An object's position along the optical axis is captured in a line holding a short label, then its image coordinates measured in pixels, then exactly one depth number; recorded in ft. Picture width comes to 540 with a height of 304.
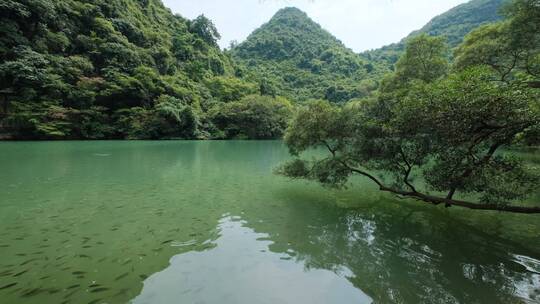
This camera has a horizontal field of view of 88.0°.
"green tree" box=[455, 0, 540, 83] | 45.57
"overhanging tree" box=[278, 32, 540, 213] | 19.83
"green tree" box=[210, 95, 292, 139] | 183.19
